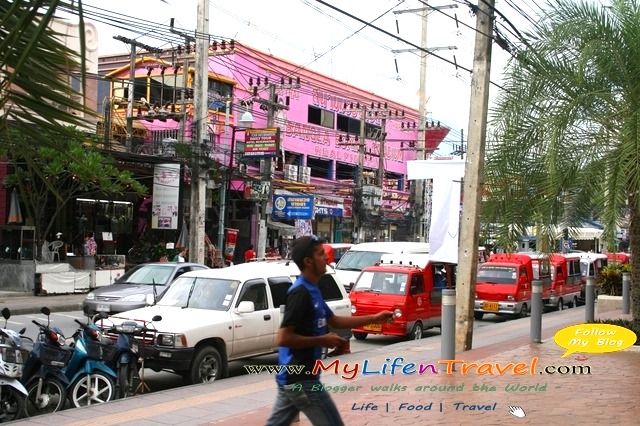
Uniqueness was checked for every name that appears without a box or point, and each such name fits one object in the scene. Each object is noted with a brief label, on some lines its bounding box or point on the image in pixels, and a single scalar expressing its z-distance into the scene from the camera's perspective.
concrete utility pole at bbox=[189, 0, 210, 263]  24.98
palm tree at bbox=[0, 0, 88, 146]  2.66
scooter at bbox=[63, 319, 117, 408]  8.55
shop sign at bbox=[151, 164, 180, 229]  27.72
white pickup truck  9.73
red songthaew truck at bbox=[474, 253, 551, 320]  21.47
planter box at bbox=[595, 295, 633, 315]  20.33
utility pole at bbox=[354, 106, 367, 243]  39.31
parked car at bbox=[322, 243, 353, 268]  28.41
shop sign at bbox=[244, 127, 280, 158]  28.64
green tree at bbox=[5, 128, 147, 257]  19.51
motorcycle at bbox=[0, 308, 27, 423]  7.77
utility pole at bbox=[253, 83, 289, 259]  28.22
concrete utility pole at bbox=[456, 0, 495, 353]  12.27
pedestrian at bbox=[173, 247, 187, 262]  25.76
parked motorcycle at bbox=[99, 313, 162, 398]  8.79
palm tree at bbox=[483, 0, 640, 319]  11.10
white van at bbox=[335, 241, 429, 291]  20.89
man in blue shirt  4.68
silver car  14.85
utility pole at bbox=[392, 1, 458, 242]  35.91
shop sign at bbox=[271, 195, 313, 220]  35.16
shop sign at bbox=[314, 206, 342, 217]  41.88
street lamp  28.49
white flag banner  13.57
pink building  32.00
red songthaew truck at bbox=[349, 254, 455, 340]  15.72
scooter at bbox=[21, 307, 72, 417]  8.30
